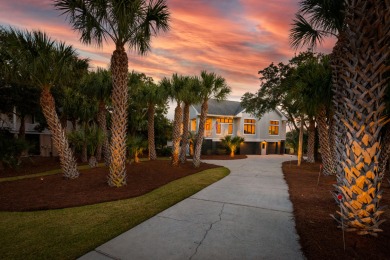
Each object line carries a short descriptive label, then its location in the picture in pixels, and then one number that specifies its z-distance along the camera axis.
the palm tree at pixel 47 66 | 7.93
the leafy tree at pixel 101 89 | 13.51
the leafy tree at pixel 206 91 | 14.48
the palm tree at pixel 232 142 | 27.47
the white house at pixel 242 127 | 29.56
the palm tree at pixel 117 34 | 7.99
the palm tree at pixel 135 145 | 14.38
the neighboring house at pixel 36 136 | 23.45
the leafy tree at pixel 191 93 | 14.45
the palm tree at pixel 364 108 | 4.01
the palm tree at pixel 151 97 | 16.42
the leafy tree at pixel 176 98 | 14.91
